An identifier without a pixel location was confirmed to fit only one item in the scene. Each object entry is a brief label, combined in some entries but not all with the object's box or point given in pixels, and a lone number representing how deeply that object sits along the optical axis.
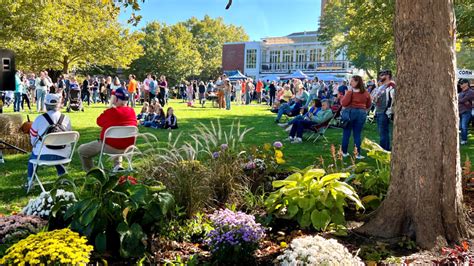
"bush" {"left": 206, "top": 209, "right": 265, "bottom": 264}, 3.45
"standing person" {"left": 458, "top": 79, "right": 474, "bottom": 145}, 11.88
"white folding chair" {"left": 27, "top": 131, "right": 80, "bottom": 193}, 5.86
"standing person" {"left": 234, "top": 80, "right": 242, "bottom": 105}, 31.27
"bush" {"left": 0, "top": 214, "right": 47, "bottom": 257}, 3.36
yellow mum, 2.70
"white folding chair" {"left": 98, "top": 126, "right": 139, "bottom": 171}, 6.31
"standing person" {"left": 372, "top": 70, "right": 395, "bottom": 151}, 9.37
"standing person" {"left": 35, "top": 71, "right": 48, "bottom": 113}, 18.83
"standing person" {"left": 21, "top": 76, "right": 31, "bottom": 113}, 20.38
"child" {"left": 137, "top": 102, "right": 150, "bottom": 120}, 15.39
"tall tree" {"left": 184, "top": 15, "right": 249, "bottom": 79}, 81.61
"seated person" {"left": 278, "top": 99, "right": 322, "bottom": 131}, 11.52
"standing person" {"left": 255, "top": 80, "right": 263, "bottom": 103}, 34.59
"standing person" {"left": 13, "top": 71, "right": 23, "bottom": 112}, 18.96
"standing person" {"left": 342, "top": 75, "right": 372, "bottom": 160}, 8.84
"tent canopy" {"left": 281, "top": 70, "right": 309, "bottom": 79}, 43.66
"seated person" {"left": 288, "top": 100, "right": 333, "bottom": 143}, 11.40
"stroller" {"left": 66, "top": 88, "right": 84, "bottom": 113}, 19.88
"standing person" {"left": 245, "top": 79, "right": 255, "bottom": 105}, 31.93
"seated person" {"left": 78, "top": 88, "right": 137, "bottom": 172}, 6.59
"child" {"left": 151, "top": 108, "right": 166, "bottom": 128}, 14.04
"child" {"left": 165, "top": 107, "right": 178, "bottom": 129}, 13.73
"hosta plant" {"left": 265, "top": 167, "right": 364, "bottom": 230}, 4.06
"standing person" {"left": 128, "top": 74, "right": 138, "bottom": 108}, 23.13
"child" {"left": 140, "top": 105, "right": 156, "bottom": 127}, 14.50
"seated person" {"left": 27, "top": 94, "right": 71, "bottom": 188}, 6.15
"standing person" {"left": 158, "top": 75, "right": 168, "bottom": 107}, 25.19
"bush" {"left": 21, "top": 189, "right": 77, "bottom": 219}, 3.72
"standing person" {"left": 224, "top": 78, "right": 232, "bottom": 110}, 23.28
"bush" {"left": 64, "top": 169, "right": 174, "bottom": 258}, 3.29
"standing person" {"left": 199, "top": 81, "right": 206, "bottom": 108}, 27.23
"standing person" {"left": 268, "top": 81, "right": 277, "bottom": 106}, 29.53
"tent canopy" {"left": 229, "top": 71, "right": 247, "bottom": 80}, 45.82
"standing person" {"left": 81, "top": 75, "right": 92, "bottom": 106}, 24.01
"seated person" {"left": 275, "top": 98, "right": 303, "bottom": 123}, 15.68
